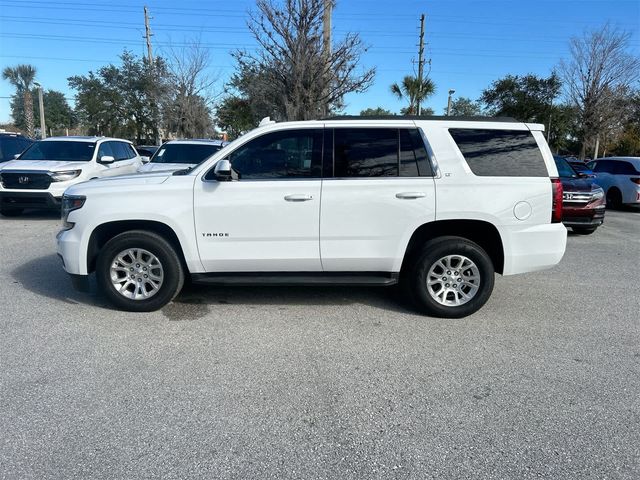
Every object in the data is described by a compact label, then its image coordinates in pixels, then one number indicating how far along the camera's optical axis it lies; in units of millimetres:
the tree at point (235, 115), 31416
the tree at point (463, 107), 75812
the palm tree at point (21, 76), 54000
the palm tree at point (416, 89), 25812
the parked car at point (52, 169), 9555
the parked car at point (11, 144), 12375
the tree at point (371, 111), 64275
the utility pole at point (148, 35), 34075
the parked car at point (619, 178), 13632
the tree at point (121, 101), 34469
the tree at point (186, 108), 25719
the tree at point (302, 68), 13547
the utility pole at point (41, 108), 36469
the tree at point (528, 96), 33250
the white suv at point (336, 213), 4453
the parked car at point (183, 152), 10445
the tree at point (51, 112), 58969
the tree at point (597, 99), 26203
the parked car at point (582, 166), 14941
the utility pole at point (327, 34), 13540
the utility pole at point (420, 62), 25900
